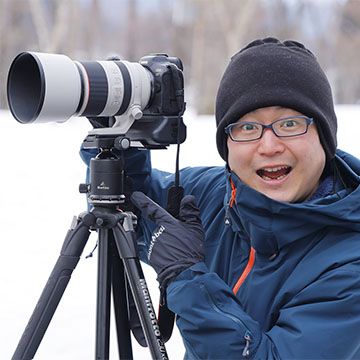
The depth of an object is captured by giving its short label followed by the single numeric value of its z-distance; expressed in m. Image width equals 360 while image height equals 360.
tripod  2.00
